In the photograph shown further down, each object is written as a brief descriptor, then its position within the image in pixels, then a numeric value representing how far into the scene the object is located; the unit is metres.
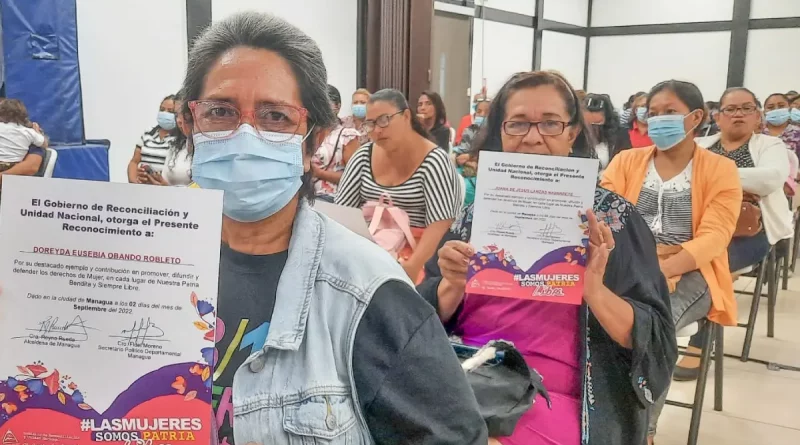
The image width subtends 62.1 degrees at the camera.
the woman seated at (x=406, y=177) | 2.89
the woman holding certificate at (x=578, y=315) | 1.61
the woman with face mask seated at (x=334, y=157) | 4.03
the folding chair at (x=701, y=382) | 2.71
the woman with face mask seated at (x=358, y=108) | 5.68
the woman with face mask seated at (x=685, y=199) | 2.53
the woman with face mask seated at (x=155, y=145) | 4.75
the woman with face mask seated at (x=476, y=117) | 6.29
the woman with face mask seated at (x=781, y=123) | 5.80
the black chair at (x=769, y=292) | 3.61
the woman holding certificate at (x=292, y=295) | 1.03
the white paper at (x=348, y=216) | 1.42
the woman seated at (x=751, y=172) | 3.31
